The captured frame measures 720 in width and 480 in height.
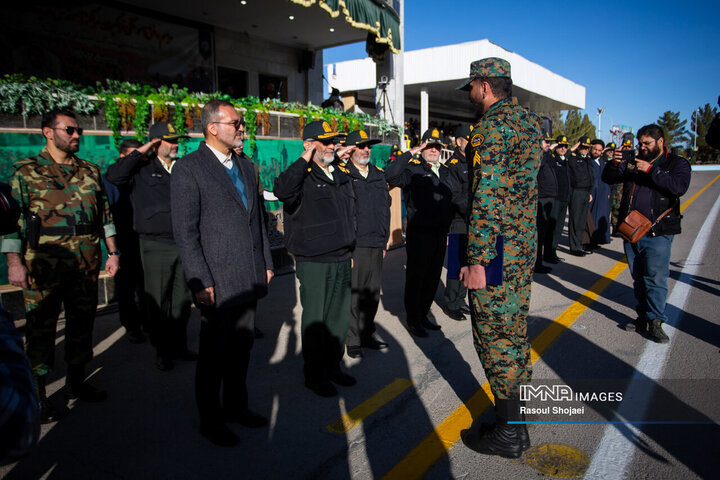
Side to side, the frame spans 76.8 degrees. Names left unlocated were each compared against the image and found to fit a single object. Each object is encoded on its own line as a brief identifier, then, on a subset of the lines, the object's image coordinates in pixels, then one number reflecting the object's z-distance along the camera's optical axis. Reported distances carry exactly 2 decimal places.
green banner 5.16
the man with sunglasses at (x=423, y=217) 4.70
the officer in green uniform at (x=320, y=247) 3.50
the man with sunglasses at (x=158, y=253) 4.07
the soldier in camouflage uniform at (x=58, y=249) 3.19
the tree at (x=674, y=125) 69.19
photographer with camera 4.46
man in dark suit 2.73
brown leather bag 4.53
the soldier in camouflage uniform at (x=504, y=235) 2.58
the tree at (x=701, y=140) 56.00
